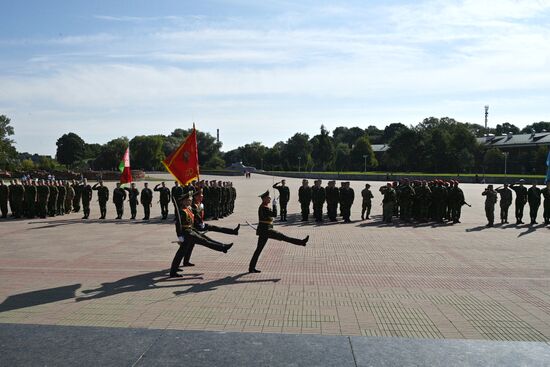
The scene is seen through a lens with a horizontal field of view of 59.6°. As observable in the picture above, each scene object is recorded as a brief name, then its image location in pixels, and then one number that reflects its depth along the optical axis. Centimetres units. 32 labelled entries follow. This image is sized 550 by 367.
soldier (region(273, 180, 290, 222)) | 1958
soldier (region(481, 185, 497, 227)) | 1785
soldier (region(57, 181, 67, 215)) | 2153
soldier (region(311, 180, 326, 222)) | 1953
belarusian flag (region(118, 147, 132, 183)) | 2061
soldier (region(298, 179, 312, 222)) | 1955
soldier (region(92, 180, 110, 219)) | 2011
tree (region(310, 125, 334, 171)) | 11250
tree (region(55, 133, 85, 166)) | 12694
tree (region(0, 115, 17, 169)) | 8244
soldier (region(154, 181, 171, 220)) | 1959
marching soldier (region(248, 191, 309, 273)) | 966
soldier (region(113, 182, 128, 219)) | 1995
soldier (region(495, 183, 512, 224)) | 1878
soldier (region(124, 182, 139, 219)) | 1988
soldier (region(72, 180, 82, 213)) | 2217
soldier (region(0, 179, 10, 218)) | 2062
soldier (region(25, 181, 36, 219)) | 2038
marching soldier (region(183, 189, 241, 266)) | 957
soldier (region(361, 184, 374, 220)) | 1972
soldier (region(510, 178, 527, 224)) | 1866
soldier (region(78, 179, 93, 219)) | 2016
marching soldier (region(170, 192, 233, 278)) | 934
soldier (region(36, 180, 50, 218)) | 2022
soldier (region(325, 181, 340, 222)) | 1945
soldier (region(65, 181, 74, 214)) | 2192
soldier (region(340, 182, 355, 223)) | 1917
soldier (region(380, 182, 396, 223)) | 1884
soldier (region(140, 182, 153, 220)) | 1973
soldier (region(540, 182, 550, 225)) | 1830
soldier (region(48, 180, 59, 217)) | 2070
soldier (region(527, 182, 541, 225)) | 1858
